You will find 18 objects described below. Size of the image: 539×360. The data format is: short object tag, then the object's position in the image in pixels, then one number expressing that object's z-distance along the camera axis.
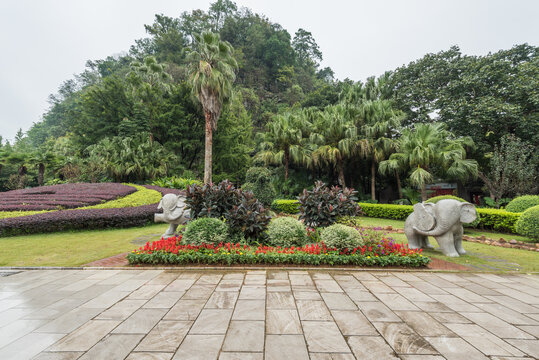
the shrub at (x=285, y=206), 13.65
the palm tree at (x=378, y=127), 14.05
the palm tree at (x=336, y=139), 14.30
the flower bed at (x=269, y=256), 4.59
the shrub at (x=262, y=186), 12.87
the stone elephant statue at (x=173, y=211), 6.11
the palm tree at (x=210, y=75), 13.69
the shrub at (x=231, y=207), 5.62
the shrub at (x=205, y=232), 4.98
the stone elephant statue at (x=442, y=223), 5.04
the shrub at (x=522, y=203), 8.25
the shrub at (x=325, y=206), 6.14
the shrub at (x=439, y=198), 8.55
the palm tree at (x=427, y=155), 11.04
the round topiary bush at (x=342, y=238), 4.81
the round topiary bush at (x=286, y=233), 5.34
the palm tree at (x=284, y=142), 15.75
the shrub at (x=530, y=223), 6.64
